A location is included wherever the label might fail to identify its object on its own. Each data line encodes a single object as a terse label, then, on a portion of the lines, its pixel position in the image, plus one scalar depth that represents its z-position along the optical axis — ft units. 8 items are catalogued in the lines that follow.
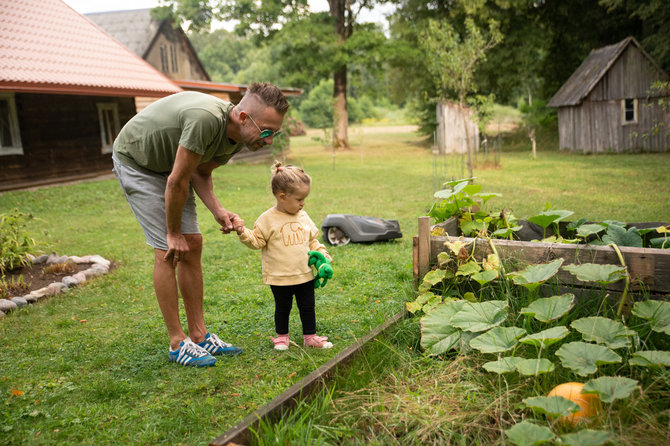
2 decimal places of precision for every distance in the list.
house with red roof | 39.60
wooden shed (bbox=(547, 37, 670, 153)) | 62.59
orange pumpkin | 6.70
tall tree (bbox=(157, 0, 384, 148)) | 81.10
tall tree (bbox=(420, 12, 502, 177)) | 46.37
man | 9.40
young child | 10.66
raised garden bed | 9.04
